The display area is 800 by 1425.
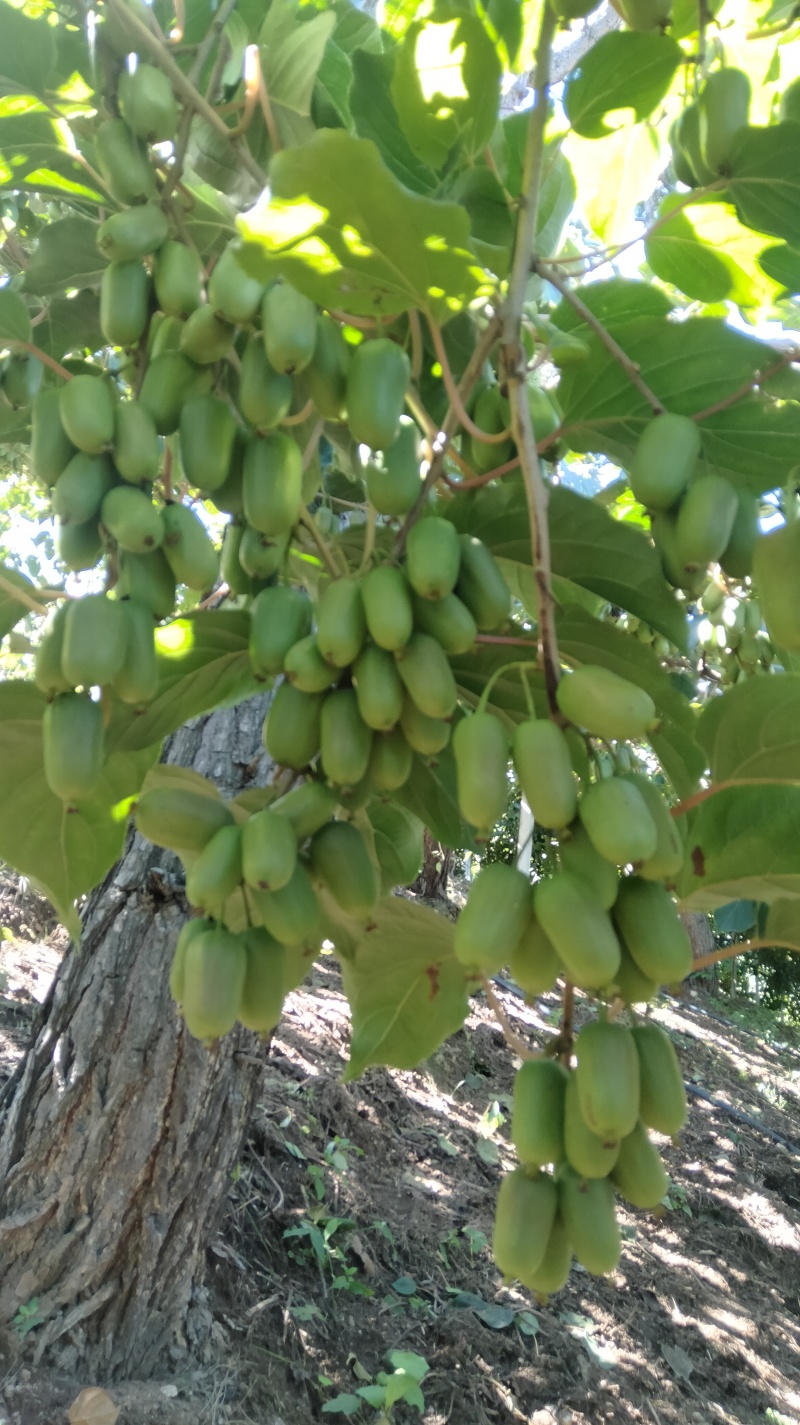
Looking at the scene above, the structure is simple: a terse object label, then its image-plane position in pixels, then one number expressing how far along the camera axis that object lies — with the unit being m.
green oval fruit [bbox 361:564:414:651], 0.62
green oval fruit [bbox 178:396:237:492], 0.70
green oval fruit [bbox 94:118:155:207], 0.72
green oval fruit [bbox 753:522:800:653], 0.63
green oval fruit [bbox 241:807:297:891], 0.60
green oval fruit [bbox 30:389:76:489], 0.71
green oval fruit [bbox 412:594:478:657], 0.65
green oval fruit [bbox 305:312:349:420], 0.71
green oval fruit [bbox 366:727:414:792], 0.69
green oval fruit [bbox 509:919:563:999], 0.61
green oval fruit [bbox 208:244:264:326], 0.67
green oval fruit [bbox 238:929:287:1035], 0.64
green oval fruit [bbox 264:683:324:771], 0.67
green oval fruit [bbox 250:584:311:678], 0.69
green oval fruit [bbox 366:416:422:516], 0.68
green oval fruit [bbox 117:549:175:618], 0.69
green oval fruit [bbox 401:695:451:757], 0.67
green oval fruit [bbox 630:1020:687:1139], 0.61
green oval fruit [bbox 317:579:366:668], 0.64
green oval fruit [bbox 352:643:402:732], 0.63
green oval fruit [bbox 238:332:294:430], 0.69
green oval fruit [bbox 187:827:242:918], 0.63
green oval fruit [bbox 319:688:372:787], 0.64
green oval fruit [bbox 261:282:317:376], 0.65
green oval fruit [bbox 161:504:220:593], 0.70
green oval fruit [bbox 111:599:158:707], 0.65
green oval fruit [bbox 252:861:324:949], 0.62
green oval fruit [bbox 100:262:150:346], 0.72
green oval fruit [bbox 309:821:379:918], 0.66
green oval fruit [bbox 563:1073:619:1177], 0.59
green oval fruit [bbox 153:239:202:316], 0.72
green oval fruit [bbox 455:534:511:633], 0.68
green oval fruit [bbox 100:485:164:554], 0.66
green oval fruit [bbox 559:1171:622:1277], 0.62
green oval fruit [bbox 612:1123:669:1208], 0.61
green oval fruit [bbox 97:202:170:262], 0.70
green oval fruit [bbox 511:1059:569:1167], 0.62
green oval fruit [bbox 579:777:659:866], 0.56
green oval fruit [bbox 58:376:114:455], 0.67
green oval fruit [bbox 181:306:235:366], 0.69
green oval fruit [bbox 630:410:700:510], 0.68
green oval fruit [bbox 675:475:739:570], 0.65
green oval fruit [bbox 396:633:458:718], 0.62
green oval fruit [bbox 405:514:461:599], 0.63
